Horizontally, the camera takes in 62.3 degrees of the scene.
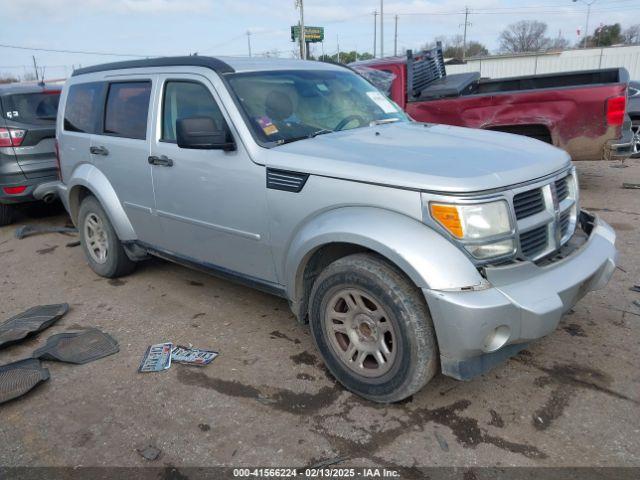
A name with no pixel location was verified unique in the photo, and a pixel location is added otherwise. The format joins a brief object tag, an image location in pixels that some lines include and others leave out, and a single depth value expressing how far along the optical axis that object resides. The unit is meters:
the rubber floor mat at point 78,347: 3.65
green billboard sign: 41.28
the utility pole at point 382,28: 46.73
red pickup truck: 6.34
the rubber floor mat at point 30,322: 3.95
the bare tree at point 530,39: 67.00
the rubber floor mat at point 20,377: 3.23
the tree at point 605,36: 61.25
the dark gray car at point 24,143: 6.82
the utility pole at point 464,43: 60.82
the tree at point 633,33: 65.19
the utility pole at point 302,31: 37.44
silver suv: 2.54
